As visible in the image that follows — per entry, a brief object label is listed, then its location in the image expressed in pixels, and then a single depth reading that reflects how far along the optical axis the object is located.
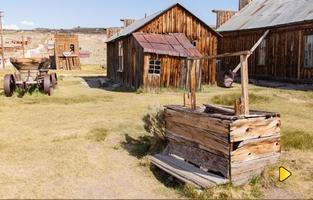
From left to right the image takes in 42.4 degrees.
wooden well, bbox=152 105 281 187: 6.71
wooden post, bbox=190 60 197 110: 8.42
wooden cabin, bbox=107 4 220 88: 19.73
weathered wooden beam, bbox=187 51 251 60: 6.71
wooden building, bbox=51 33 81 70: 43.20
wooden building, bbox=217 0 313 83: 21.55
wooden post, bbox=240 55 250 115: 6.85
